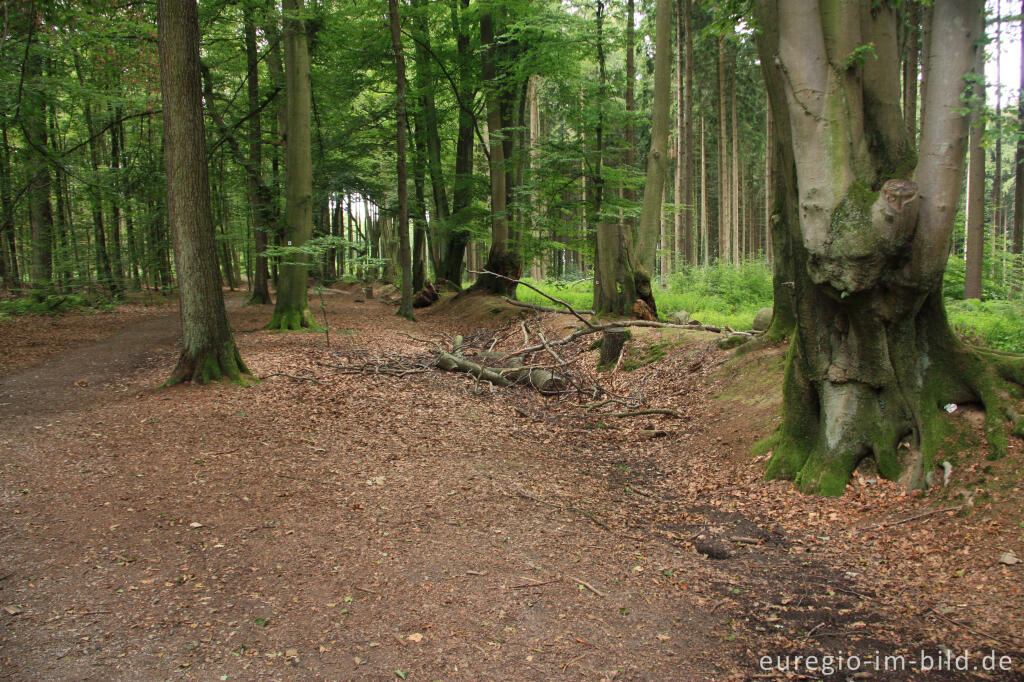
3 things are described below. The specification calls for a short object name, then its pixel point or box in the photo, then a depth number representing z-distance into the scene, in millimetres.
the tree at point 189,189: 7316
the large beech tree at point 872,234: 4637
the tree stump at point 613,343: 10586
